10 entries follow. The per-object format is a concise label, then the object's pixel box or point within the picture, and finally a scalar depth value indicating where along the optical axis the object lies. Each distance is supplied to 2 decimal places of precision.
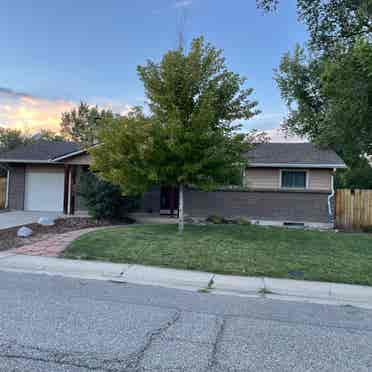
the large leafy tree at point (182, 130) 9.20
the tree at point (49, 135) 44.25
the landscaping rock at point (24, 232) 9.80
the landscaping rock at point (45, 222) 11.88
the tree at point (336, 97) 10.02
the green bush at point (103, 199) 12.73
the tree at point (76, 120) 43.81
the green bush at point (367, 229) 12.93
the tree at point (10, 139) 36.78
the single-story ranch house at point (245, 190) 13.20
